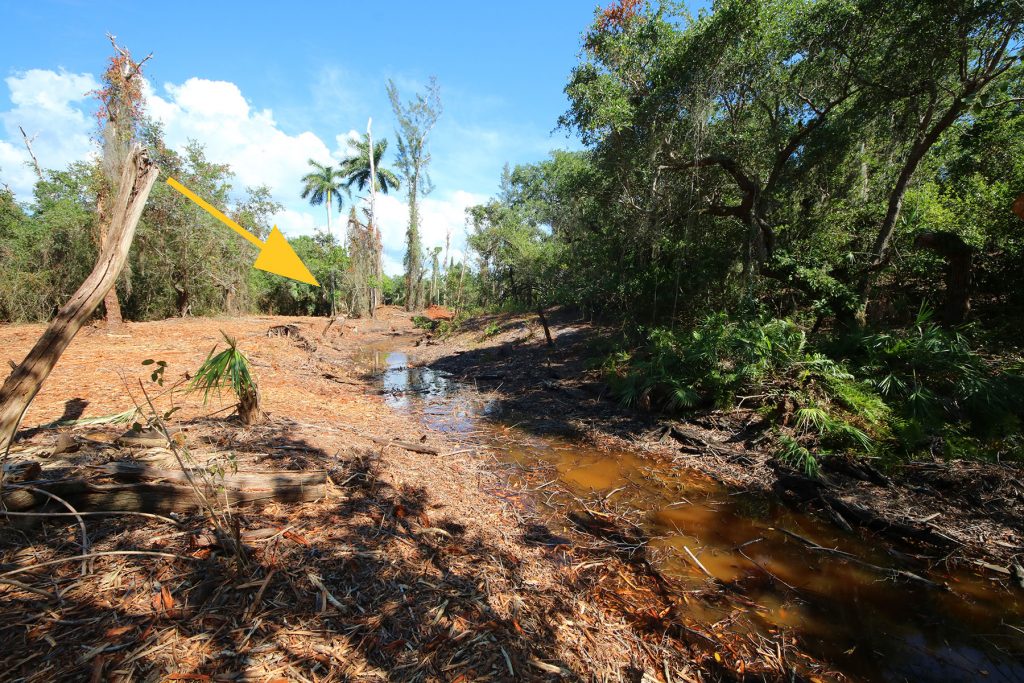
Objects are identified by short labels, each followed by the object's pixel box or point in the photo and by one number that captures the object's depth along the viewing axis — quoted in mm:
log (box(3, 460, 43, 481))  2484
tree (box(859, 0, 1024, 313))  6426
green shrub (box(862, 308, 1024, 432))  5043
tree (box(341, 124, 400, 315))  31122
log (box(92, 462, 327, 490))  2686
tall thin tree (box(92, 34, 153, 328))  9586
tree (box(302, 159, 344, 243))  35469
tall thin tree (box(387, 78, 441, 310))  30938
